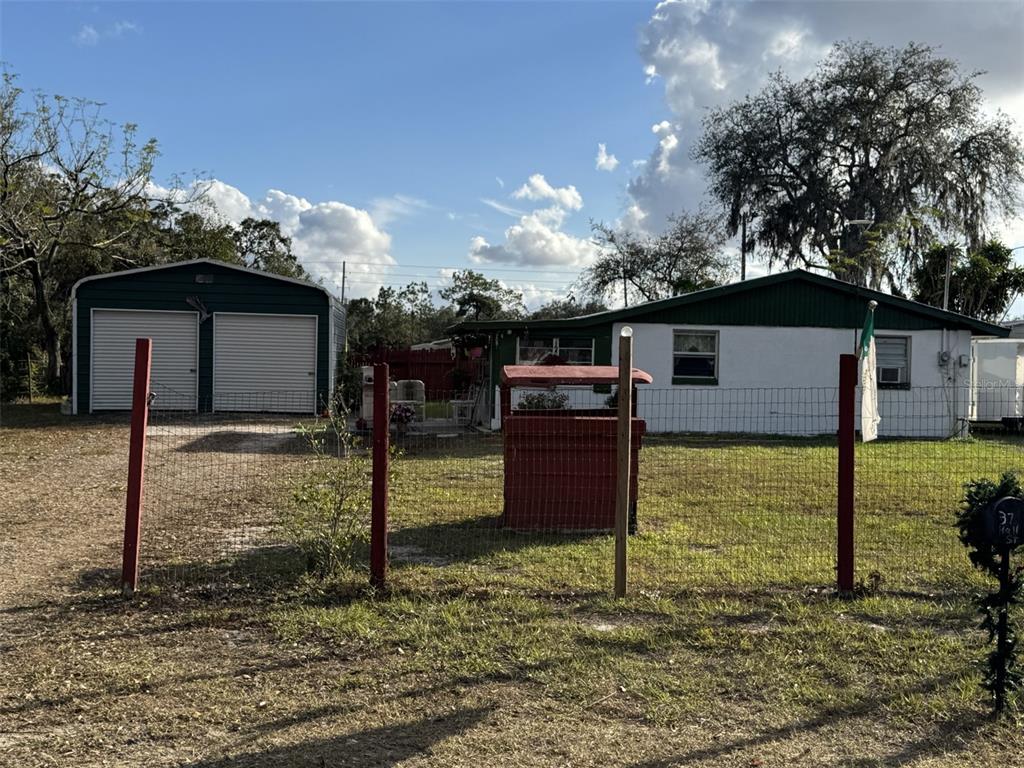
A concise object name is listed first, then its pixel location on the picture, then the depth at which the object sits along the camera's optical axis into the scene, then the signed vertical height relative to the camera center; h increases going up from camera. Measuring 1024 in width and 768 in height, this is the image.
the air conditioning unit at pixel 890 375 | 18.80 +0.54
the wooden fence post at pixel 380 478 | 5.30 -0.55
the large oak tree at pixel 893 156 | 32.62 +9.62
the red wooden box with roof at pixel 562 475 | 7.31 -0.71
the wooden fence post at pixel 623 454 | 5.29 -0.38
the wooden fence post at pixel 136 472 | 5.24 -0.53
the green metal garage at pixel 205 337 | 19.41 +1.23
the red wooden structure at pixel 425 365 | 25.42 +0.89
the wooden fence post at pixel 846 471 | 5.33 -0.46
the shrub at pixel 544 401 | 14.48 -0.12
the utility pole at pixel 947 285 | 27.52 +3.83
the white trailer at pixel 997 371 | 21.58 +0.80
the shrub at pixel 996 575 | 3.67 -0.79
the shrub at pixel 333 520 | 5.64 -0.92
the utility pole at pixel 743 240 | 36.22 +6.75
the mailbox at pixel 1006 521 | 3.58 -0.51
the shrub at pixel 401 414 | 15.93 -0.42
